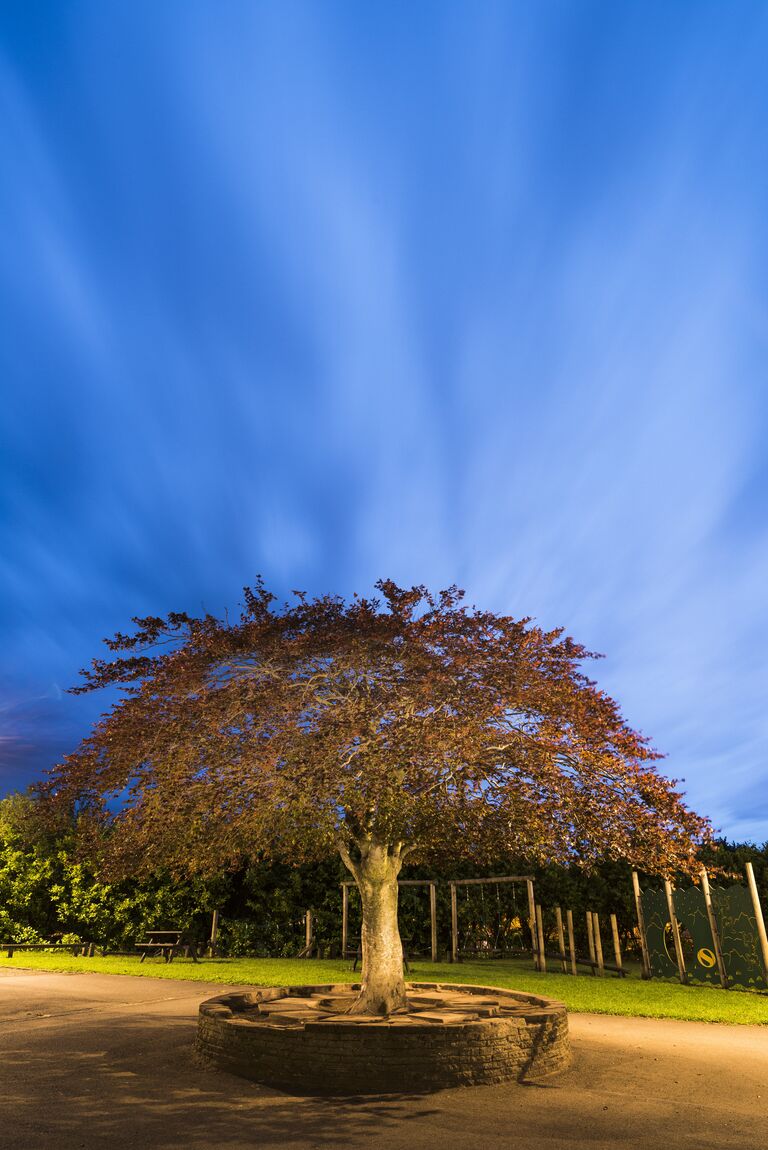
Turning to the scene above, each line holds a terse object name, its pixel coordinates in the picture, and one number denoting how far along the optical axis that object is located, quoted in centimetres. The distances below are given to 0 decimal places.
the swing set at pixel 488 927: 2211
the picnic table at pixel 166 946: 2079
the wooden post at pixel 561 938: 1869
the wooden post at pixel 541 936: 1872
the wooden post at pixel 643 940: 1697
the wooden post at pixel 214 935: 2273
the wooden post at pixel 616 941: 1766
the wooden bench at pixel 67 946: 2285
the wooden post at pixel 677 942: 1596
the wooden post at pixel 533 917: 1889
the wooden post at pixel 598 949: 1765
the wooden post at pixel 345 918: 2118
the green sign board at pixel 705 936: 1476
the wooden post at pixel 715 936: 1507
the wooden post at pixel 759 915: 1418
